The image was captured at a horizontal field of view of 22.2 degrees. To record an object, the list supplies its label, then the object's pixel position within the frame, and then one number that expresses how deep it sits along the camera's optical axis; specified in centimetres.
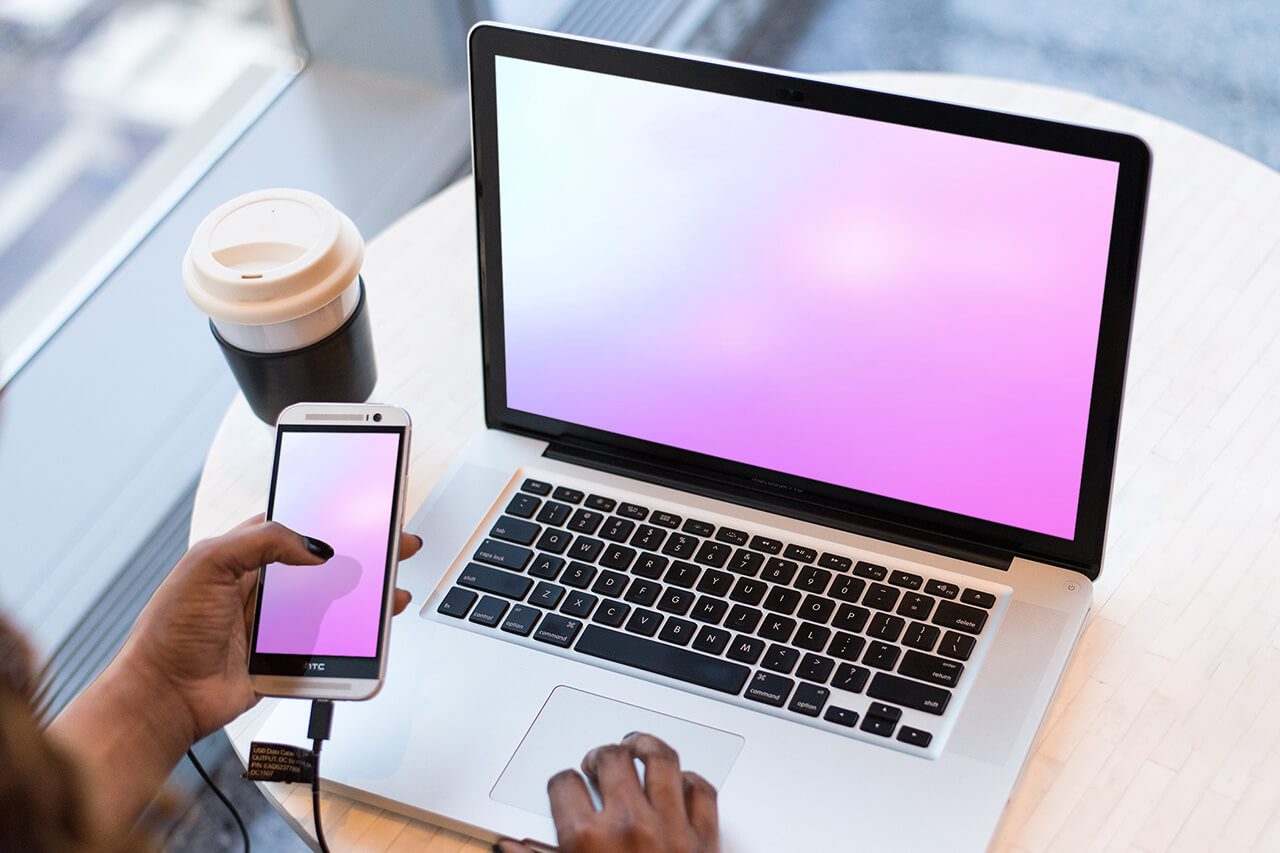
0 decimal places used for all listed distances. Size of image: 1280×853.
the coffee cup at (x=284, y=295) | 170
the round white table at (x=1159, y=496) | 158
